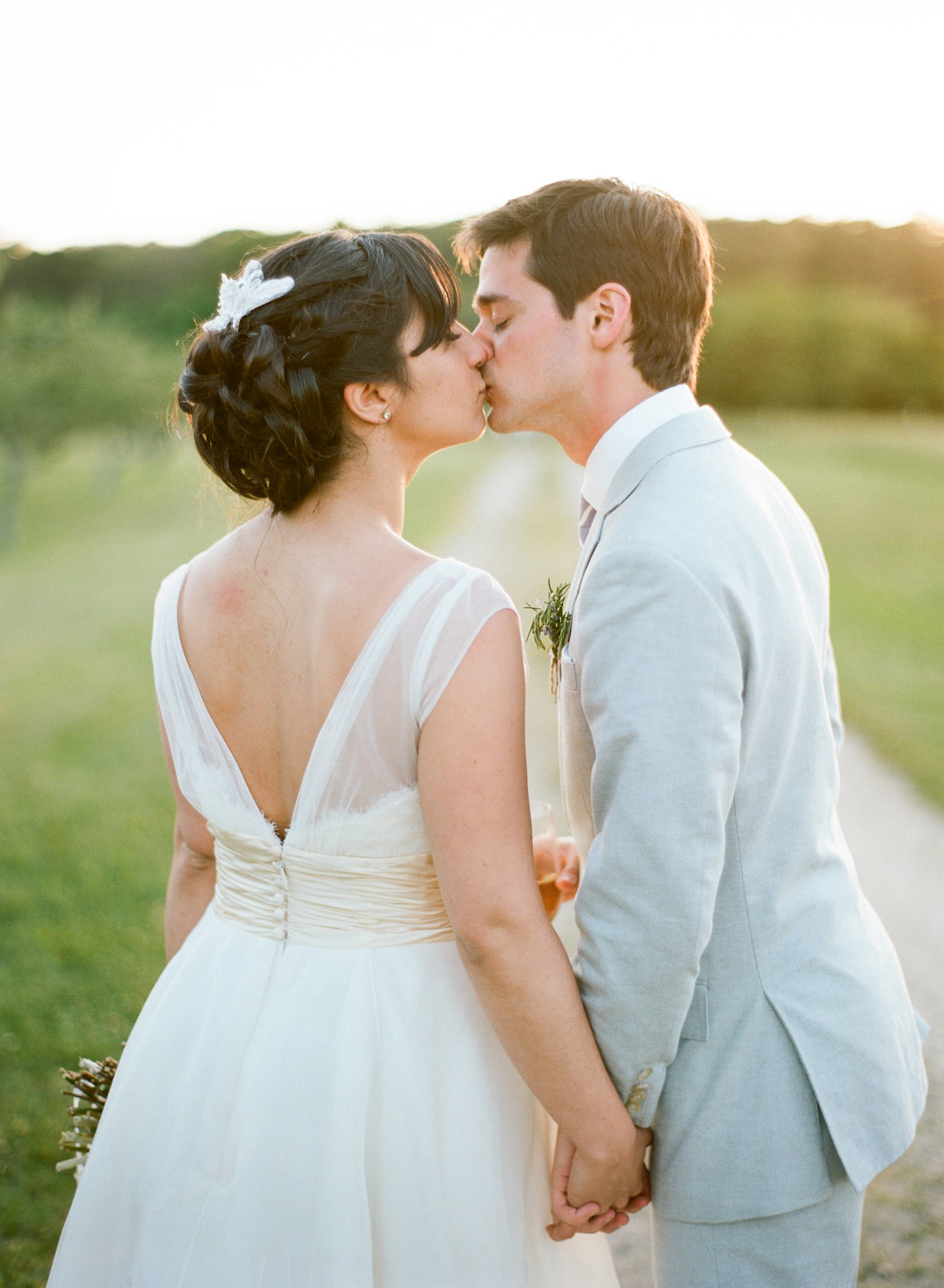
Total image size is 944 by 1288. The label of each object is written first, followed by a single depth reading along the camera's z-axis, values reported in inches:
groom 66.6
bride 70.5
